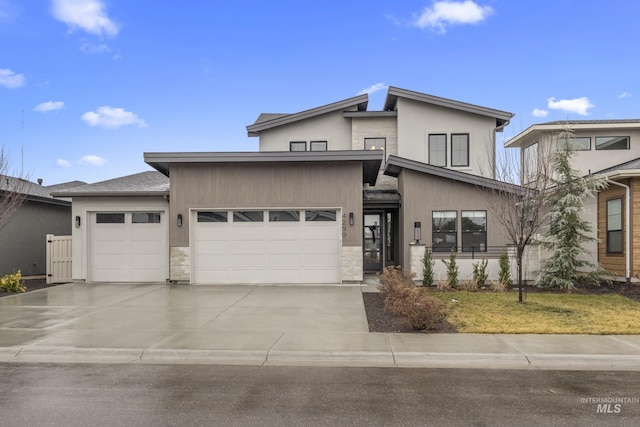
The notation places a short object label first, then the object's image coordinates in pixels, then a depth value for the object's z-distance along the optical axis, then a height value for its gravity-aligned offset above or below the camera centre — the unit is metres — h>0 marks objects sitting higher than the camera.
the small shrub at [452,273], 13.14 -1.65
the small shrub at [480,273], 13.31 -1.69
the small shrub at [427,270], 13.61 -1.60
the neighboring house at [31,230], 16.59 -0.28
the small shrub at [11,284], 12.84 -1.87
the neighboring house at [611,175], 12.94 +1.39
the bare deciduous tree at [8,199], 13.09 +0.80
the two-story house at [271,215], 13.94 +0.21
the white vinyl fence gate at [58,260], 15.02 -1.33
